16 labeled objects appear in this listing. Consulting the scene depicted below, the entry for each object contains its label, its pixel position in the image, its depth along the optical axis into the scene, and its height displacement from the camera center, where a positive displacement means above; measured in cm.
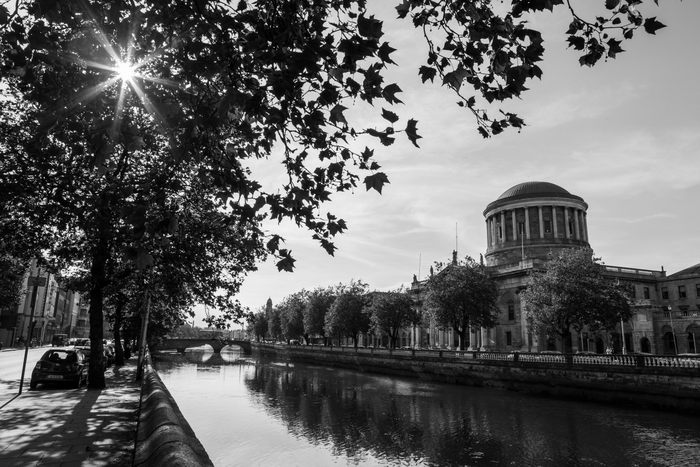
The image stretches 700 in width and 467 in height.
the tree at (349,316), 7206 +265
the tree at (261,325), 12912 +183
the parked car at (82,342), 5253 -138
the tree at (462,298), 5131 +391
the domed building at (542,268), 6256 +807
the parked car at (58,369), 1766 -146
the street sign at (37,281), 1443 +144
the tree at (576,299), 3988 +317
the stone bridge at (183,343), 10254 -257
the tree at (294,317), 9335 +303
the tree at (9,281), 3009 +372
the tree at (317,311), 8394 +381
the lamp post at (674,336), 6060 +26
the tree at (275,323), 11434 +222
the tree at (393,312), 6388 +289
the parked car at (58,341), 7034 -172
